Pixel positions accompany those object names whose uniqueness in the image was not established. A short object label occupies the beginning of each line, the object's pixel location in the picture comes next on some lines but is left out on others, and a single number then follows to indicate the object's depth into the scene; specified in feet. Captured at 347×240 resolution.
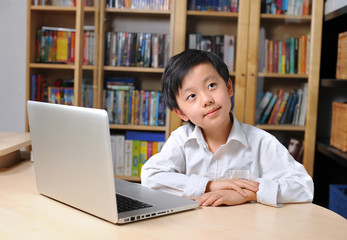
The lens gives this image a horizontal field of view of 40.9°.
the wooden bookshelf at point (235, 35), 9.68
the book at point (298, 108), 9.91
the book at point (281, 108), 9.98
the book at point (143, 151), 10.37
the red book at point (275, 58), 9.87
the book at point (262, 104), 9.90
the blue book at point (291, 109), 9.94
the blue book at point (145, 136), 10.26
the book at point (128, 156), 10.39
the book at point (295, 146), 9.93
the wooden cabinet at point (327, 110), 9.76
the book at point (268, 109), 9.96
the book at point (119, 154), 10.33
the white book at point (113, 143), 10.29
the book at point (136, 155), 10.39
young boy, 4.23
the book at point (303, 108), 9.83
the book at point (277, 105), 9.99
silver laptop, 3.18
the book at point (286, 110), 9.96
